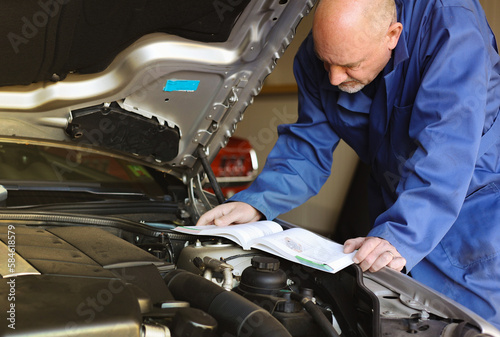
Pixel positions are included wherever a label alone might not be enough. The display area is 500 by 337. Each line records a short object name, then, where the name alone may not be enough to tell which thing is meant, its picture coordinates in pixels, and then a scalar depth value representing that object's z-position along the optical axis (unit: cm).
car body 95
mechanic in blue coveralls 134
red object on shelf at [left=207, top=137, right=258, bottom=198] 278
